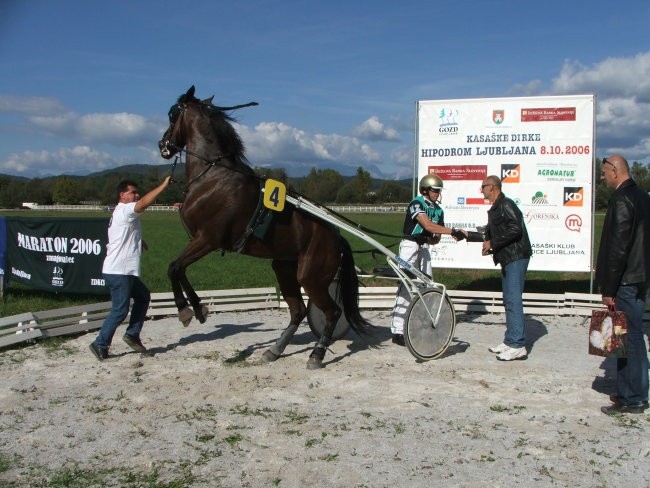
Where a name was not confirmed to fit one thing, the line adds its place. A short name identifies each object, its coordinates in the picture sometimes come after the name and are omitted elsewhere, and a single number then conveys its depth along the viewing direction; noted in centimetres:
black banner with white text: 1024
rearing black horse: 622
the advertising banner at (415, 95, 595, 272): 1027
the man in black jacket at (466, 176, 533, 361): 707
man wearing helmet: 748
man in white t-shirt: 668
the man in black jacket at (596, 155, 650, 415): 504
